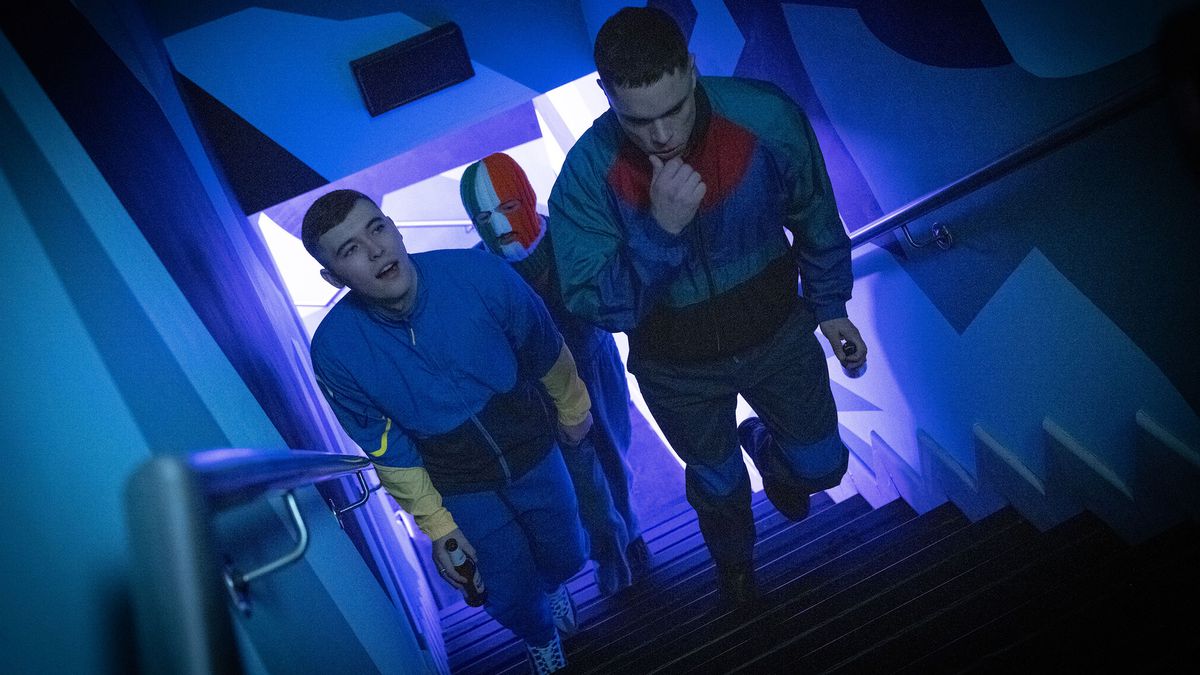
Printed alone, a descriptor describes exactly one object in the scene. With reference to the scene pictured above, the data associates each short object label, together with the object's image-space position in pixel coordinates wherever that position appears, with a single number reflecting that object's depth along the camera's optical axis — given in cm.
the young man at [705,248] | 157
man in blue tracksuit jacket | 197
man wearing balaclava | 274
